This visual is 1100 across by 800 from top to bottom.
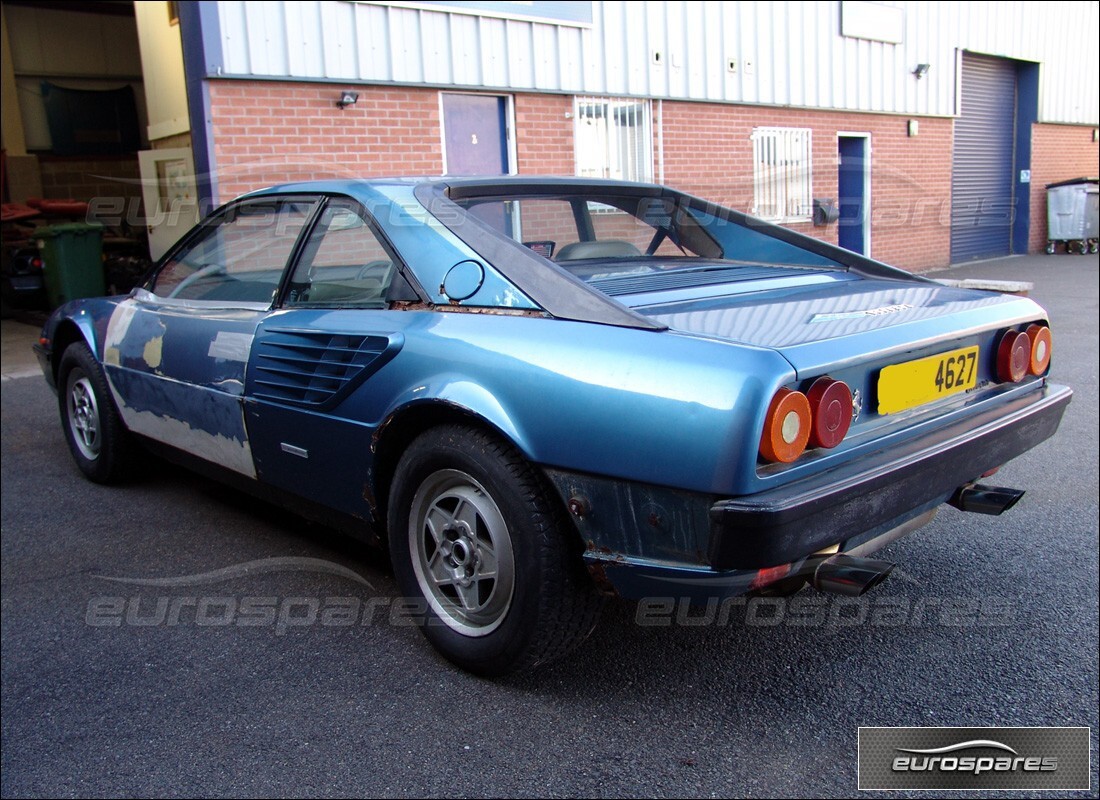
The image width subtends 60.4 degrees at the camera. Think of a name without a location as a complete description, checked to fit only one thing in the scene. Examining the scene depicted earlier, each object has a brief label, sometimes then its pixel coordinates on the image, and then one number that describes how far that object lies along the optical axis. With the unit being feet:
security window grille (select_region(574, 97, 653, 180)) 33.71
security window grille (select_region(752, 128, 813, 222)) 40.29
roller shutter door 54.90
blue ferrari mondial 6.91
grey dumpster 59.67
